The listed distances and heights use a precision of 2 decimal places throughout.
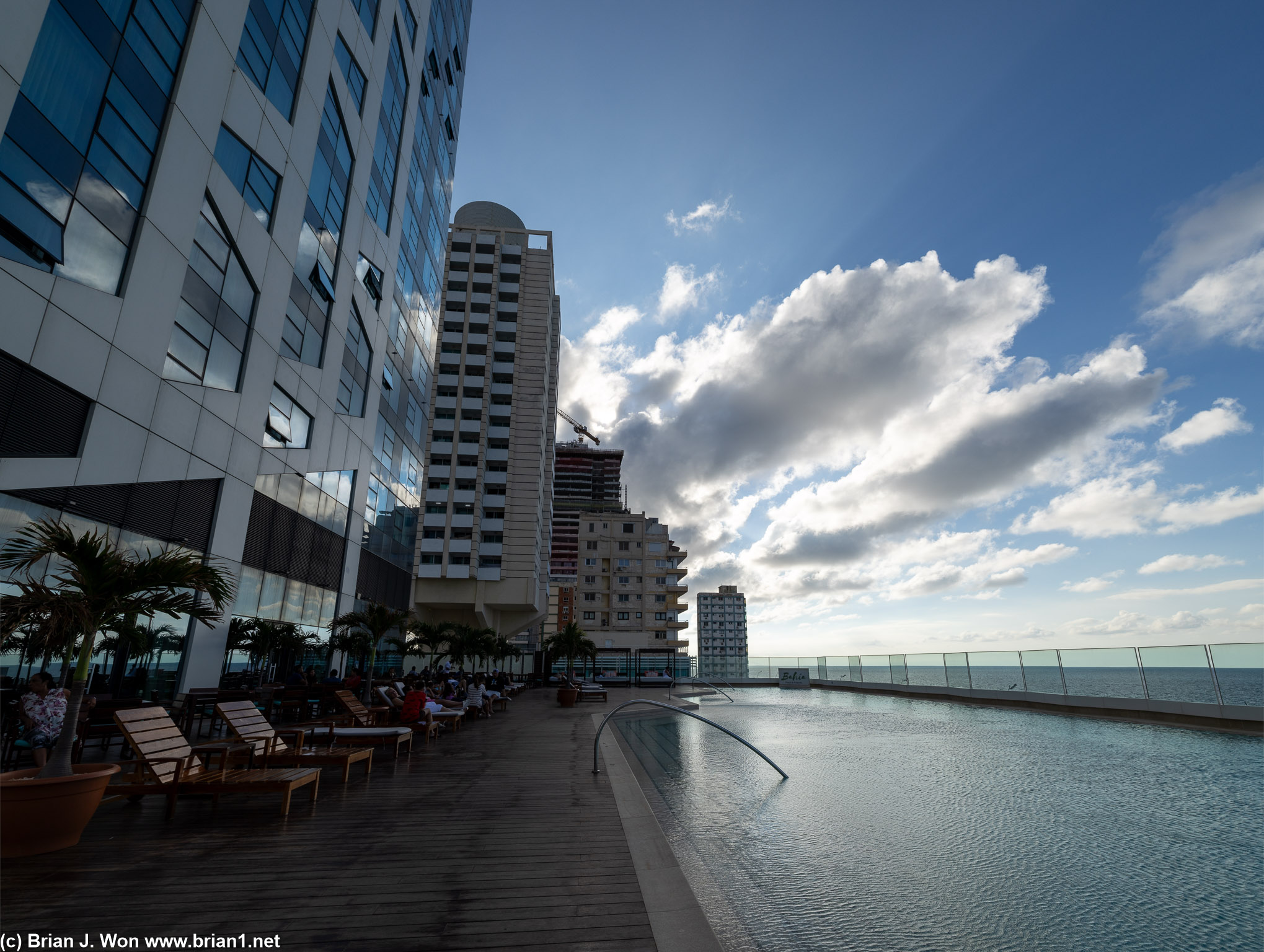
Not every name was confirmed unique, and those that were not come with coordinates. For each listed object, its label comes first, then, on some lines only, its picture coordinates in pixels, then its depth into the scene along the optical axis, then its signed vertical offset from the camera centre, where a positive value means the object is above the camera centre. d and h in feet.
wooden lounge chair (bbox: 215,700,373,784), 24.43 -4.03
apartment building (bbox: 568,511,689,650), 271.28 +28.17
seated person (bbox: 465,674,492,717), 58.85 -4.81
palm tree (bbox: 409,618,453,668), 97.96 +2.25
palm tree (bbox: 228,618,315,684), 51.50 +0.62
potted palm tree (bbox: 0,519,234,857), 14.78 +0.94
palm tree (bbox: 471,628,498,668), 121.70 +0.64
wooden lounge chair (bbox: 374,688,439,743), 40.80 -5.05
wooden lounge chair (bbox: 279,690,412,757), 32.32 -4.49
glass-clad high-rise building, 31.42 +24.85
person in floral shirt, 22.80 -2.46
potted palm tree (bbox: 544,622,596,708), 138.21 +0.80
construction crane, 632.79 +216.30
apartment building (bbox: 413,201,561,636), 163.12 +58.85
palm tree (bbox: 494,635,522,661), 141.50 -0.18
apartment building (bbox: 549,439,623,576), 474.49 +133.55
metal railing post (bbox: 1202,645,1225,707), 56.13 -2.45
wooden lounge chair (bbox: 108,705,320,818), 19.52 -4.12
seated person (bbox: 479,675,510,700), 77.60 -5.26
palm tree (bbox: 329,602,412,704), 60.70 +2.60
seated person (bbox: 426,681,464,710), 53.23 -4.94
